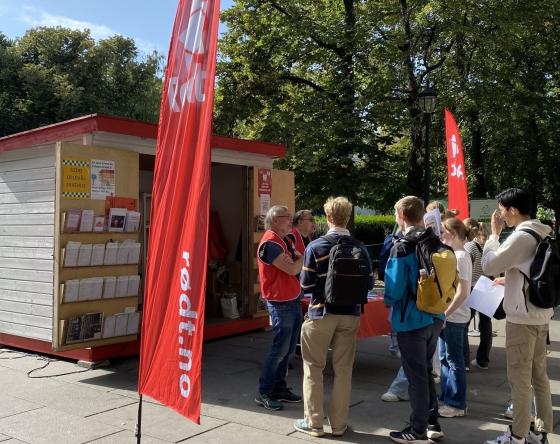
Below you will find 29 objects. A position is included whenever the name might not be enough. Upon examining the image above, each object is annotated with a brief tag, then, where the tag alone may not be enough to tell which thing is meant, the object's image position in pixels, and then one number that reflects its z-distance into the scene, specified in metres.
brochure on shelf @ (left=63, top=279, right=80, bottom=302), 6.22
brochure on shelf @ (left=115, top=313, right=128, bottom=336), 6.68
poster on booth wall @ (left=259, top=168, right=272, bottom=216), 8.75
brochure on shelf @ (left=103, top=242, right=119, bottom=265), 6.61
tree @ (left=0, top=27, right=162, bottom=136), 24.44
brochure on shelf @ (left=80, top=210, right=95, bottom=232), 6.36
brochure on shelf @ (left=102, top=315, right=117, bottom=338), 6.57
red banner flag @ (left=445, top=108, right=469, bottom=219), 8.46
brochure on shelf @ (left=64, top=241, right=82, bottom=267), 6.24
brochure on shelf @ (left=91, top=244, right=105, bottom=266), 6.49
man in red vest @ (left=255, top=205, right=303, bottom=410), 5.12
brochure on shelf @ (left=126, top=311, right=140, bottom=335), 6.80
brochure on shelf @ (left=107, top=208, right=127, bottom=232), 6.64
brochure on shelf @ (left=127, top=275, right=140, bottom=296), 6.84
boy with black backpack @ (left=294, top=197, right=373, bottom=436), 4.35
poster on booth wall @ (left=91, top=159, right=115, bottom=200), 6.51
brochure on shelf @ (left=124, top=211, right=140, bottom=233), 6.82
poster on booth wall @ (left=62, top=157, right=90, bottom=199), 6.25
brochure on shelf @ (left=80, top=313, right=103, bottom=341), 6.37
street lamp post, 12.76
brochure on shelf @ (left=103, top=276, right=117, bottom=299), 6.58
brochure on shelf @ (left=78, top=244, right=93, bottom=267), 6.37
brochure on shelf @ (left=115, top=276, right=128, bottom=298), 6.71
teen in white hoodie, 4.01
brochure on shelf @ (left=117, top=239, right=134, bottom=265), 6.74
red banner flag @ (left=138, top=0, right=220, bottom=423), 3.29
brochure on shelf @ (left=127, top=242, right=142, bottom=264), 6.85
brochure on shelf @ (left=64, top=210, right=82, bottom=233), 6.23
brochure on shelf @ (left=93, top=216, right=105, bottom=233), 6.49
